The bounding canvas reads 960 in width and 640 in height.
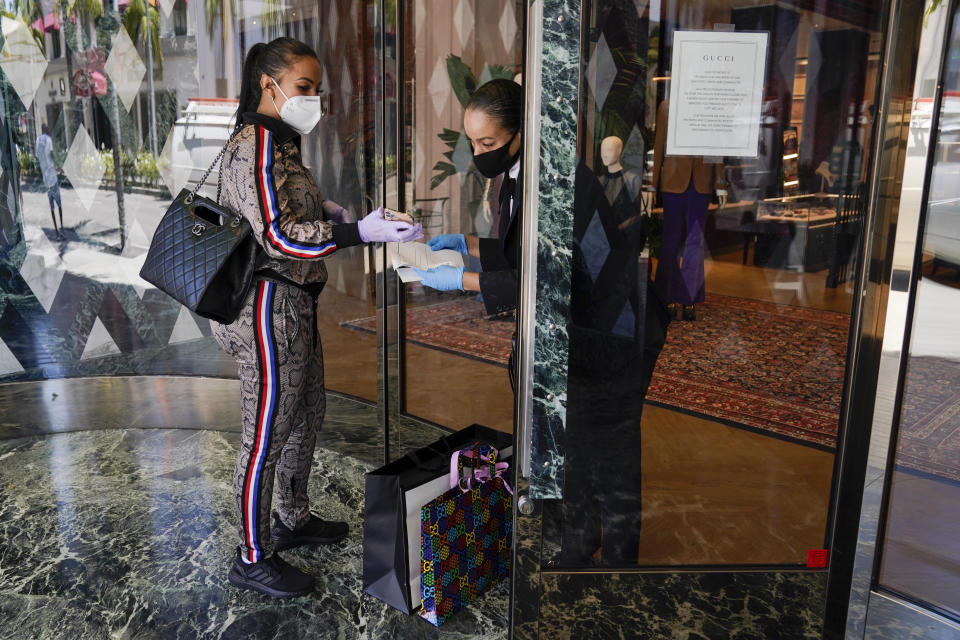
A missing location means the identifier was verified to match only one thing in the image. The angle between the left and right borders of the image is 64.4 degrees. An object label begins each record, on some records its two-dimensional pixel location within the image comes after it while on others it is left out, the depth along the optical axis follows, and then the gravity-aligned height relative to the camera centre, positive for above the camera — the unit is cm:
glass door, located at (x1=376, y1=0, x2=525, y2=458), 230 -21
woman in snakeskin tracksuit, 192 -34
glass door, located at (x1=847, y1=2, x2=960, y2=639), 159 -62
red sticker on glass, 184 -99
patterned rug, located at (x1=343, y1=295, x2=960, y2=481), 170 -53
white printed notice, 158 +9
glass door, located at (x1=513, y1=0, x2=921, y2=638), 158 -36
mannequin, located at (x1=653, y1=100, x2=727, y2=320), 165 -17
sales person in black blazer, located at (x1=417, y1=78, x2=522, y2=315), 196 -8
